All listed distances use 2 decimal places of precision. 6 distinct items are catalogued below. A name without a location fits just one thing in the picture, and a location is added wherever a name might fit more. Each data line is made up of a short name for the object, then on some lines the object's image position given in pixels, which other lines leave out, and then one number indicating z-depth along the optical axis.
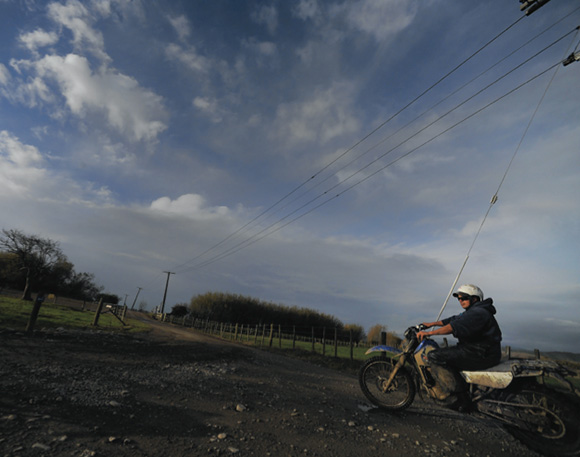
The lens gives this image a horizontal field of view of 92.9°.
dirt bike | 3.74
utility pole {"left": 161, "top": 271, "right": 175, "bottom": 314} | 61.39
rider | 4.44
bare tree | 41.56
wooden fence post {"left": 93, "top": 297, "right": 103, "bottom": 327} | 17.89
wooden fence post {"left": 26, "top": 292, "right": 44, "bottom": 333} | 9.28
